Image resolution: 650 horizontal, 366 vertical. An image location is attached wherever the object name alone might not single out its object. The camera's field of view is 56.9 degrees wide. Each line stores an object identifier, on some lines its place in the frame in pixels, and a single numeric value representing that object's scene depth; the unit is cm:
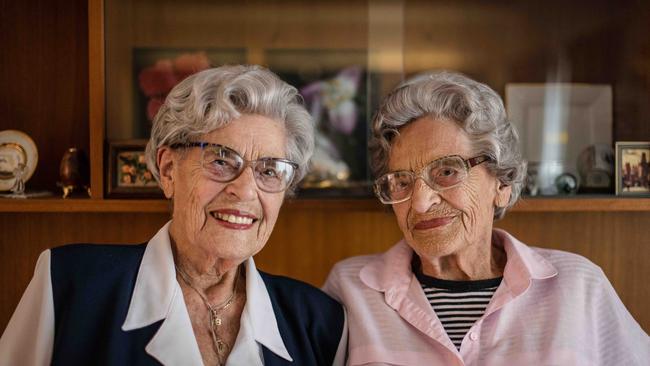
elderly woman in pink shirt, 164
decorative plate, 197
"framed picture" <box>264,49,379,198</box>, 221
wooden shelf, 193
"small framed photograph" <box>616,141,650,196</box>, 207
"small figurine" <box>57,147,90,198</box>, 198
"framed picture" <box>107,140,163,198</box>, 196
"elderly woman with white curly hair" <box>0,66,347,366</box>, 147
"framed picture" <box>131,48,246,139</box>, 213
